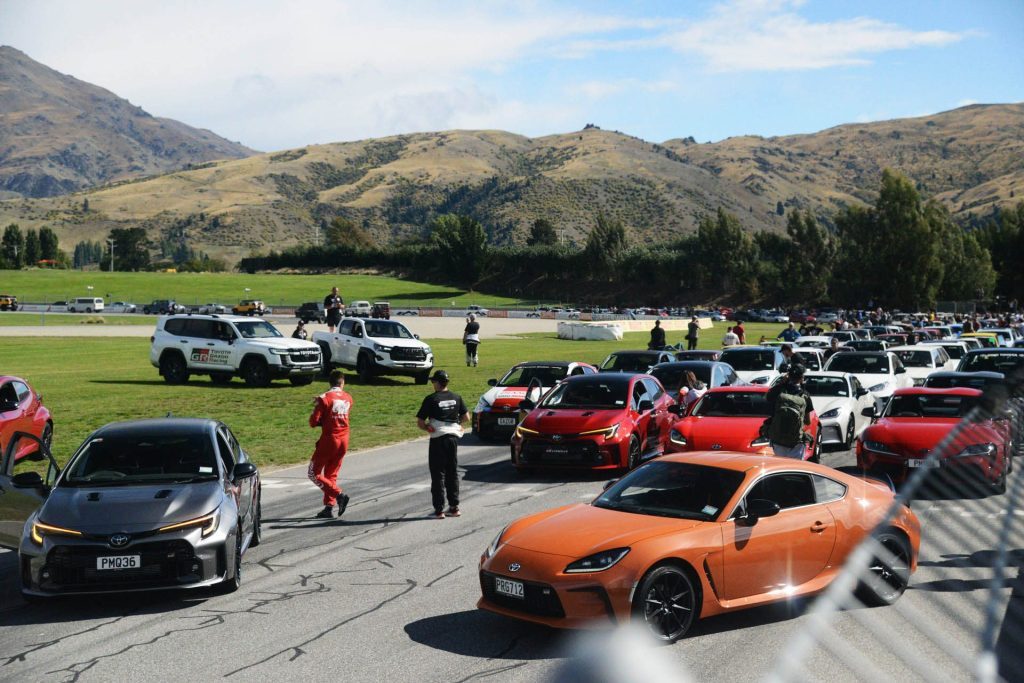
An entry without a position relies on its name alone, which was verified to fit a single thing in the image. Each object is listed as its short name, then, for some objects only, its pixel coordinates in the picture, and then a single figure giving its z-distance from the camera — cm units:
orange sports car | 702
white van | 9712
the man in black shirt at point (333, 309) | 3550
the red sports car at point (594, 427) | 1517
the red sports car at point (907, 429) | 1362
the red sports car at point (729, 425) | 1478
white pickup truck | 3130
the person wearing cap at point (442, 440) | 1198
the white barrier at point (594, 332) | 6288
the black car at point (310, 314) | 8056
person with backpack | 1210
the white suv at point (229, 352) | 2914
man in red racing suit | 1209
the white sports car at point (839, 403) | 1878
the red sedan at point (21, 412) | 1555
